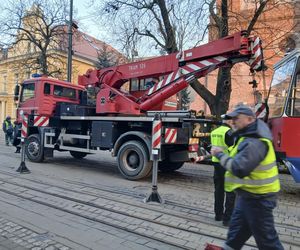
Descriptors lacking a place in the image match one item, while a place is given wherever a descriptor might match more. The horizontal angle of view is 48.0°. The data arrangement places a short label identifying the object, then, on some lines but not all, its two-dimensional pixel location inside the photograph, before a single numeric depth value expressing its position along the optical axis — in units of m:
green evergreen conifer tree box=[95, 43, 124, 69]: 30.00
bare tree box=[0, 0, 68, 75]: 26.47
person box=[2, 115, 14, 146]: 19.24
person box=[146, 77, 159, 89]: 10.15
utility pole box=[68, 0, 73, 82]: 18.28
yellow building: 28.31
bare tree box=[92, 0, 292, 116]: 15.05
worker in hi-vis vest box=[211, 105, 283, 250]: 2.96
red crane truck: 8.59
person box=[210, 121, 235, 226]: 5.20
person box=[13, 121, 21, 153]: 13.13
